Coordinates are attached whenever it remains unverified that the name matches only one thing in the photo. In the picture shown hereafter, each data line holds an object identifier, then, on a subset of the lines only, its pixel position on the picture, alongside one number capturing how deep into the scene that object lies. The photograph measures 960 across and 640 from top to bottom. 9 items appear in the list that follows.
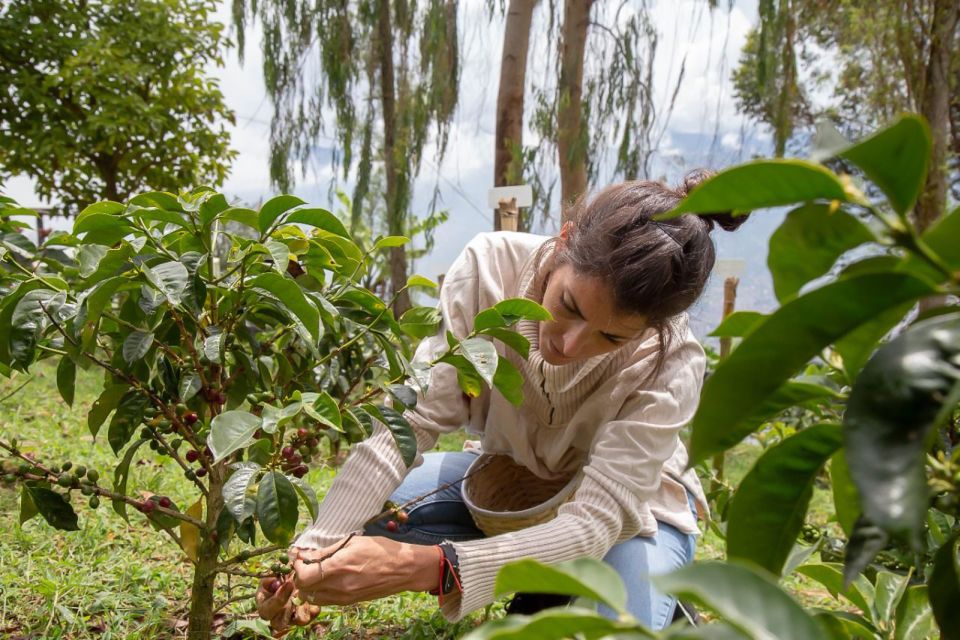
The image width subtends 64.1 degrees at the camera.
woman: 1.17
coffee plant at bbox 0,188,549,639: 0.88
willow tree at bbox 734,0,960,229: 4.23
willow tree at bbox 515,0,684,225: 4.12
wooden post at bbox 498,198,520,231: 3.06
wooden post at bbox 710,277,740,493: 3.95
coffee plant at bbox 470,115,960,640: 0.31
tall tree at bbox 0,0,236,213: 4.07
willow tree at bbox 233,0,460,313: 4.57
